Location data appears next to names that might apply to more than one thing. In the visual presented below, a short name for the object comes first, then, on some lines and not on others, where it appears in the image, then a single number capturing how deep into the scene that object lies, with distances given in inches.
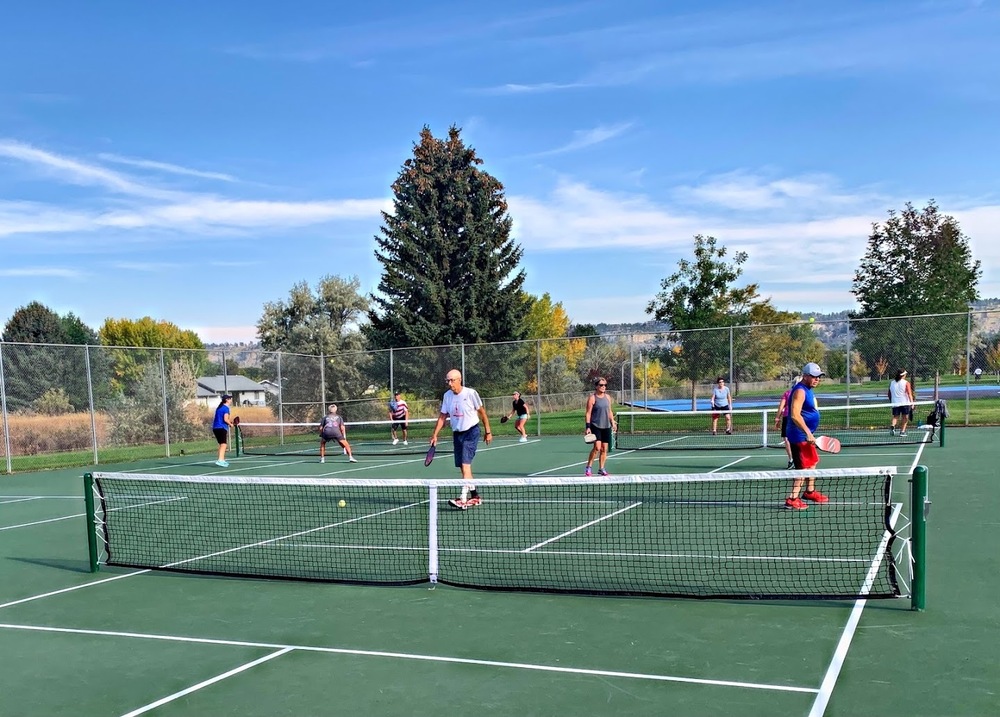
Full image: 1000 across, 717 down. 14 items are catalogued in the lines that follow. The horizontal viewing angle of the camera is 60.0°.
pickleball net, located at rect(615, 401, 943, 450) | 857.5
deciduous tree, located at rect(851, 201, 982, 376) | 993.5
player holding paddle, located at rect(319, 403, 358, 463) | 788.6
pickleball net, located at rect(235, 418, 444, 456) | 965.6
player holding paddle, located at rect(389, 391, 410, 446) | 1012.5
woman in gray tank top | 577.6
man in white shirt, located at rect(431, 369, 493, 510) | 463.2
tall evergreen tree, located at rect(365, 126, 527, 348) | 1550.2
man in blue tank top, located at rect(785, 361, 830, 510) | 427.2
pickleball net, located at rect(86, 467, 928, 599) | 307.7
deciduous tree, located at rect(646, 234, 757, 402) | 1222.3
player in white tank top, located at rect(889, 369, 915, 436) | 851.4
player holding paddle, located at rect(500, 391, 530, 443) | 1016.2
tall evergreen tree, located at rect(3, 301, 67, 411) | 912.9
